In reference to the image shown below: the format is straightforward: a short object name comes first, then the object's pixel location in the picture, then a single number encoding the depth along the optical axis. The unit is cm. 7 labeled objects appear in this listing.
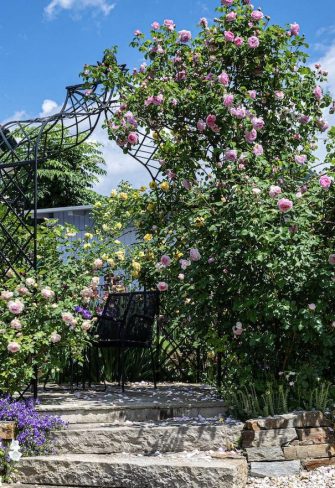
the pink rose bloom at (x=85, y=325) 505
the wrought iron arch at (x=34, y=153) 536
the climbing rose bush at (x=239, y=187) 452
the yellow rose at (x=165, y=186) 582
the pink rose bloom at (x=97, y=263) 575
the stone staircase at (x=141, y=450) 385
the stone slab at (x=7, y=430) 430
